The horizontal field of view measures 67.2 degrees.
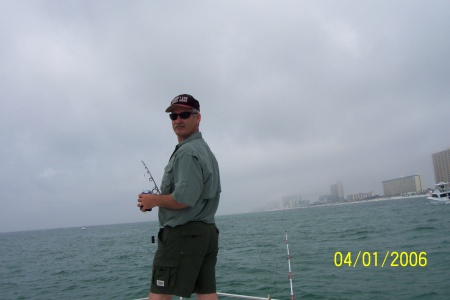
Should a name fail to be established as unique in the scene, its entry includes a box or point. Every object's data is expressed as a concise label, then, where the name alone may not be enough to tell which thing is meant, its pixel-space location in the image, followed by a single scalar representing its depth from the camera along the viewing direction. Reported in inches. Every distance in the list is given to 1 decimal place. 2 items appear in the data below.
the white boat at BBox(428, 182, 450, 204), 2411.4
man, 86.5
